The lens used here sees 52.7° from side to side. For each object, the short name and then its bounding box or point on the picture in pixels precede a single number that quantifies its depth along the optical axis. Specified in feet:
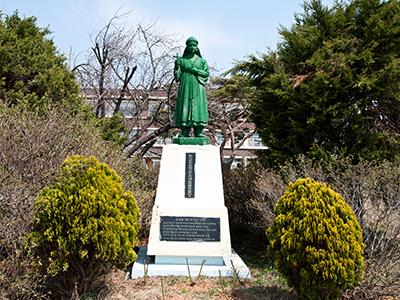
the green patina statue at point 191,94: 25.63
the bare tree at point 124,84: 55.62
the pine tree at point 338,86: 26.35
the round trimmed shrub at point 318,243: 15.69
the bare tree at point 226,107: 57.72
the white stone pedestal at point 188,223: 22.13
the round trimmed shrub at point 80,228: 16.22
